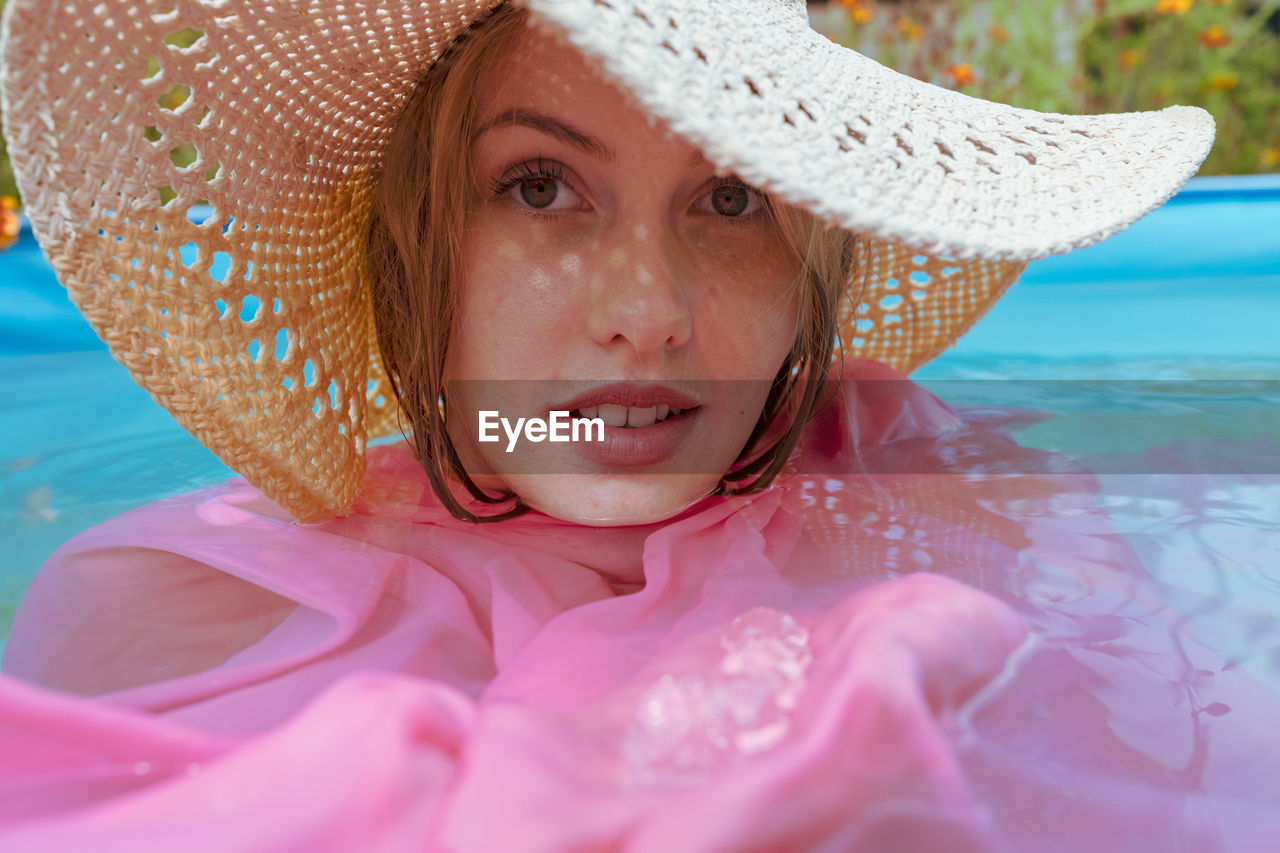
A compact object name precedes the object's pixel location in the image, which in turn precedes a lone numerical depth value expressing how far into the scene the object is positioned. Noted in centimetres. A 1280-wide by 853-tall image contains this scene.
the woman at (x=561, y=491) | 53
